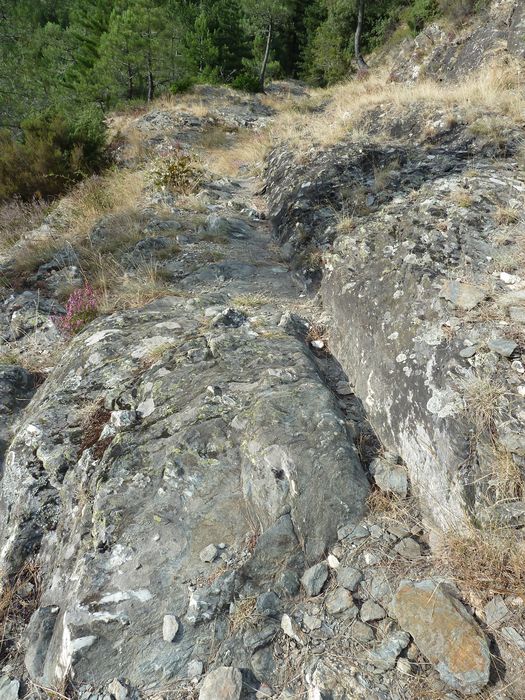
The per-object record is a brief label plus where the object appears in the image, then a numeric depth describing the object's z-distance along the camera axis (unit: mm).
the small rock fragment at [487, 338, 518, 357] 2699
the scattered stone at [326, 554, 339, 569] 2314
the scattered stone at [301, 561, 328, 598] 2238
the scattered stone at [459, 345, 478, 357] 2811
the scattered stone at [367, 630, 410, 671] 1914
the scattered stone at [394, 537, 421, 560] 2293
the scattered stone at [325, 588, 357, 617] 2139
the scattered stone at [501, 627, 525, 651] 1819
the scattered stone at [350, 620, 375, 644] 2021
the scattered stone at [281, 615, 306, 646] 2074
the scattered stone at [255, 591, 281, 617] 2176
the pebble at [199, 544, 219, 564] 2367
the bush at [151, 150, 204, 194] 8859
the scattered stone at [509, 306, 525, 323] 2930
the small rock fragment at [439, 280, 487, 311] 3229
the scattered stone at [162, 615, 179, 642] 2119
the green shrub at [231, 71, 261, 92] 24322
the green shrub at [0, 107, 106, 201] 10078
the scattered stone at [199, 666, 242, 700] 1903
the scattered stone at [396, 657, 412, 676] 1875
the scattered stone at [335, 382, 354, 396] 3520
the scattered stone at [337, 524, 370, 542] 2410
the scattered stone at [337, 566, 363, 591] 2219
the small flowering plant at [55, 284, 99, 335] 4910
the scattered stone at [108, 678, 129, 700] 1982
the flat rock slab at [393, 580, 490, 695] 1808
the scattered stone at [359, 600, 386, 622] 2084
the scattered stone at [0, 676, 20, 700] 2191
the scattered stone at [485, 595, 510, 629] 1903
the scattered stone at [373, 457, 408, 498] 2621
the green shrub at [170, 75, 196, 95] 20953
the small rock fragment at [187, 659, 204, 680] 2018
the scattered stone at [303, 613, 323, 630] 2109
